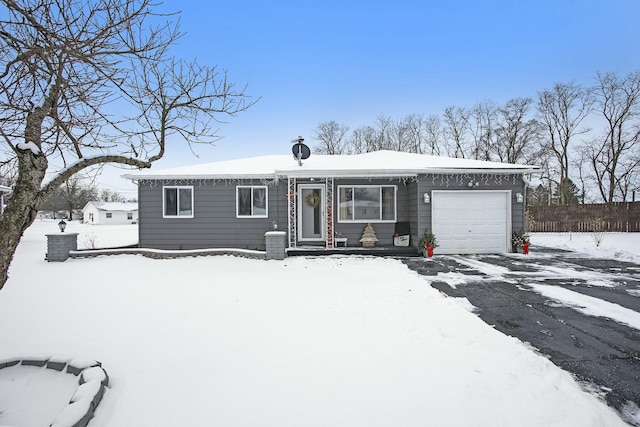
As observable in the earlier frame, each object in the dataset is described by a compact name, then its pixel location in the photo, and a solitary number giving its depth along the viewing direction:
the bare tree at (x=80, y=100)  2.37
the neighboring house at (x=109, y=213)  44.66
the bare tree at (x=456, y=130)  27.22
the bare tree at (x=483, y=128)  26.12
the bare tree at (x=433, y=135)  27.98
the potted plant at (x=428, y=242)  9.20
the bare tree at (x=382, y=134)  28.27
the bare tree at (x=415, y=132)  28.12
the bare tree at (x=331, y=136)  29.16
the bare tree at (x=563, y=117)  23.06
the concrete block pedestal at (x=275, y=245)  8.63
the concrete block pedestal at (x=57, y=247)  8.65
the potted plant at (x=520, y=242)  9.41
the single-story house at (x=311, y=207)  9.62
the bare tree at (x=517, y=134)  24.33
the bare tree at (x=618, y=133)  20.94
